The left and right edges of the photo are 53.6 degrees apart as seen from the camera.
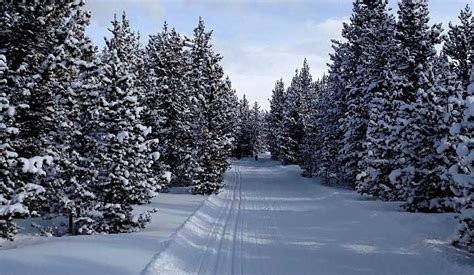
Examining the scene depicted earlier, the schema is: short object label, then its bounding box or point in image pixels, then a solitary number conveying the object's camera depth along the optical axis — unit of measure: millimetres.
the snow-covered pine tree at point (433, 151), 20259
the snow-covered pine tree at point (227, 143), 38019
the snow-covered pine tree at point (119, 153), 19547
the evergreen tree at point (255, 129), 107312
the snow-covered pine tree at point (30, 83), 15259
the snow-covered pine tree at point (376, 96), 27144
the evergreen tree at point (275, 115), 84806
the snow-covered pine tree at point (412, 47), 28644
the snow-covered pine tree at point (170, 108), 37188
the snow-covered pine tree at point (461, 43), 34969
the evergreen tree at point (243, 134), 104625
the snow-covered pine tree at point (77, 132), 17297
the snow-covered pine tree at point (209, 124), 35688
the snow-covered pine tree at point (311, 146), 50531
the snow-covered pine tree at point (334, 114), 40156
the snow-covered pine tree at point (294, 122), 67250
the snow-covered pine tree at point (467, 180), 12500
